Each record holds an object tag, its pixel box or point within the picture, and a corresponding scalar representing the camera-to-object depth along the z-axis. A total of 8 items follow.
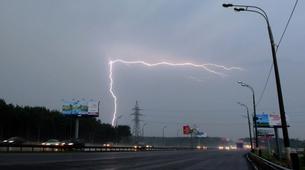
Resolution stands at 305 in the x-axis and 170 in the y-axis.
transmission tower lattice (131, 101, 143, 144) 131.00
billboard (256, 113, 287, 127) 125.81
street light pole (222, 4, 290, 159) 19.49
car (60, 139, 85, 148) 73.85
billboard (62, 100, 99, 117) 106.88
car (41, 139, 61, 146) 76.57
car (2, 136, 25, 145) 78.14
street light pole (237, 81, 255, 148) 54.53
